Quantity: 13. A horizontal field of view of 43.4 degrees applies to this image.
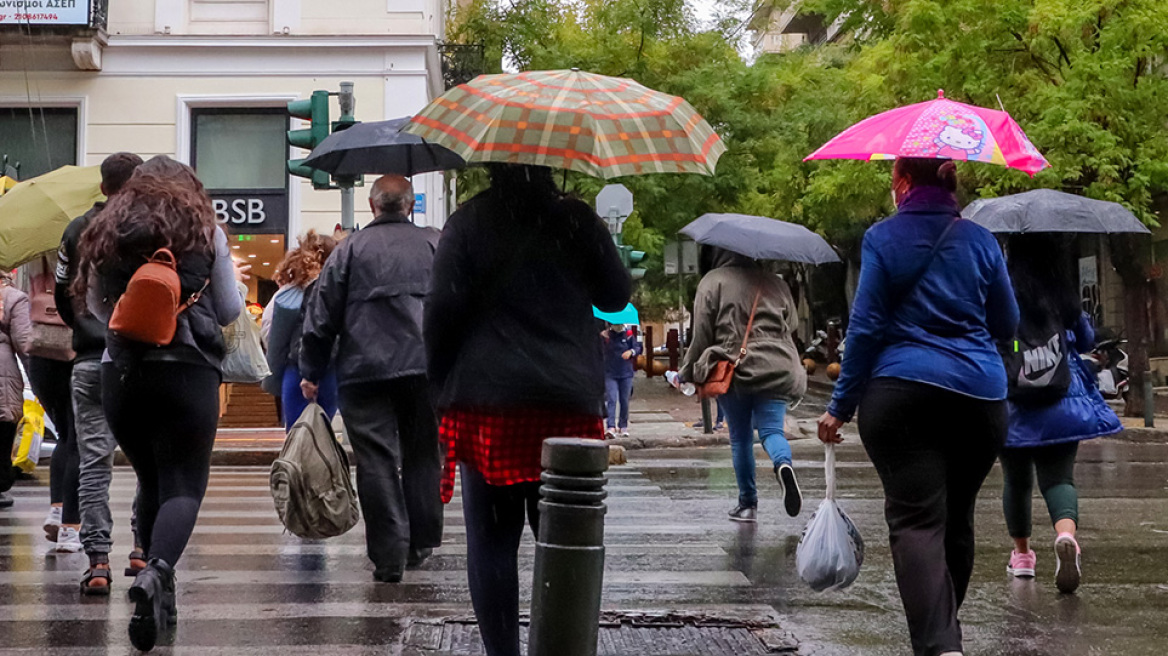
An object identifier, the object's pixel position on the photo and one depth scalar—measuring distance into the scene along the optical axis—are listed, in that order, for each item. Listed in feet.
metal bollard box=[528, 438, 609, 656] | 13.12
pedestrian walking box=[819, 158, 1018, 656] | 15.49
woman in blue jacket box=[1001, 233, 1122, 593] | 22.02
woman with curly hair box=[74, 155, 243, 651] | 18.30
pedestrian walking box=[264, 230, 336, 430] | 29.53
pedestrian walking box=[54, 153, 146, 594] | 21.68
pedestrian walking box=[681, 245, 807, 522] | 29.96
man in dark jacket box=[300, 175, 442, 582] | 22.66
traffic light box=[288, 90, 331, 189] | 44.42
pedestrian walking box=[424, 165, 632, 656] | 14.42
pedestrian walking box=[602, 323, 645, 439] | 60.90
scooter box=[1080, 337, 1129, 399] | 83.41
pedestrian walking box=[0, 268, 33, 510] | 32.02
